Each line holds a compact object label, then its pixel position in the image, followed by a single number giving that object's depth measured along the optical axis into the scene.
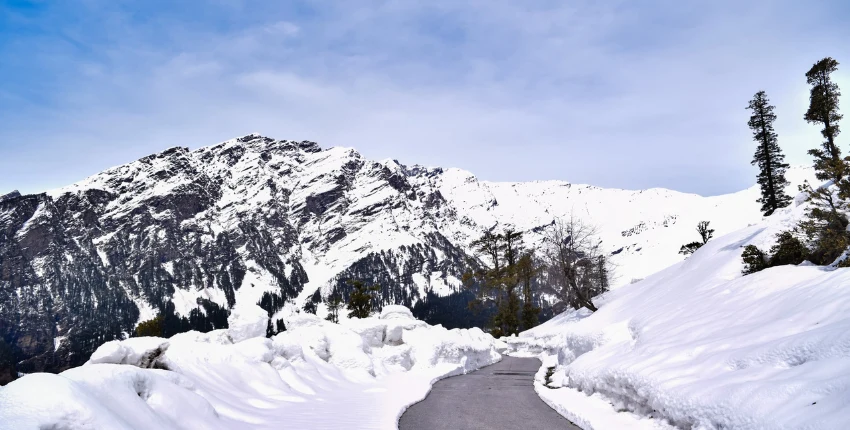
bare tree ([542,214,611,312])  38.75
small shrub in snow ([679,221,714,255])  54.54
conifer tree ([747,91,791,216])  45.91
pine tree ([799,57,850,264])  15.77
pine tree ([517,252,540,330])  49.06
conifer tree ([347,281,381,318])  54.34
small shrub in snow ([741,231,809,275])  18.16
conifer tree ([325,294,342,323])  67.75
